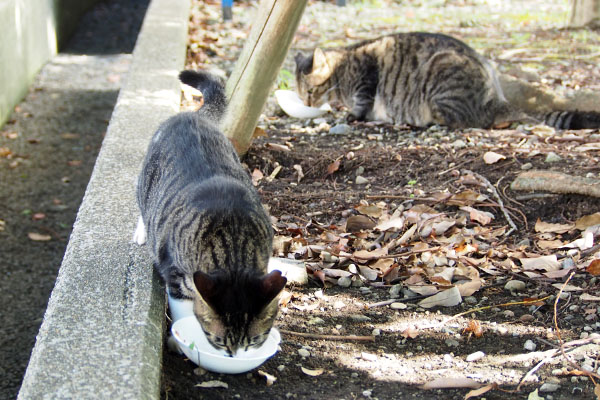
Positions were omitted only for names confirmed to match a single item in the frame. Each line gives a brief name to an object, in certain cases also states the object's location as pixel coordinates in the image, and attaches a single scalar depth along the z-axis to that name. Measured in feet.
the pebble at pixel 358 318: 11.58
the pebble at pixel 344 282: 12.79
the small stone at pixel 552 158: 16.42
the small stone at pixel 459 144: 18.45
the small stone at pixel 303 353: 10.61
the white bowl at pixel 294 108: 22.48
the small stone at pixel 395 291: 12.43
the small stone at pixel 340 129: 21.07
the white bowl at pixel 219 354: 9.72
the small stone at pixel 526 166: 16.30
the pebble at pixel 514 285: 12.26
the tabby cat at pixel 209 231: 9.20
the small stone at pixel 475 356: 10.39
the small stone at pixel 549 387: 9.34
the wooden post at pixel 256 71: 16.92
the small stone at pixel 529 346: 10.52
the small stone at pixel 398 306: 11.98
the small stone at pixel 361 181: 17.28
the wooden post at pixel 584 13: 32.32
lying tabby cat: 20.92
